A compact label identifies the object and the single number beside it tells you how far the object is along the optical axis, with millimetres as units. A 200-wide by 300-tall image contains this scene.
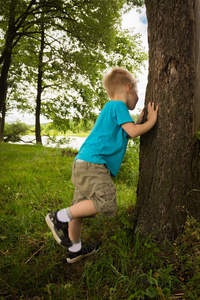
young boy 1987
